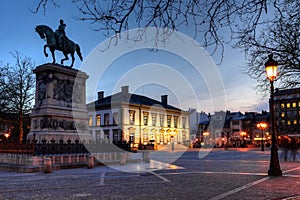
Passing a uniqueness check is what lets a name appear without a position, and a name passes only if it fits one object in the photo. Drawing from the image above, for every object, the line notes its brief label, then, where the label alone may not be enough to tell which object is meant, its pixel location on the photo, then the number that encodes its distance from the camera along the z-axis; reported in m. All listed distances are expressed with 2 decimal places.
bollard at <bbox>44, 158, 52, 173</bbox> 15.21
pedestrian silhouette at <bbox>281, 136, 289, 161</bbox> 23.39
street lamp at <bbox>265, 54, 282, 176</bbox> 12.73
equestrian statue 22.55
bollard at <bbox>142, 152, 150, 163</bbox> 22.31
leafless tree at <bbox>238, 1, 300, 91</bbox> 13.16
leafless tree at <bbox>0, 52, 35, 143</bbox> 35.91
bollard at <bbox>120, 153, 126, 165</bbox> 19.69
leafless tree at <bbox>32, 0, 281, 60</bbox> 4.78
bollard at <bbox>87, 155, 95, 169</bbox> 17.36
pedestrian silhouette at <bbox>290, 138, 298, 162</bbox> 23.08
